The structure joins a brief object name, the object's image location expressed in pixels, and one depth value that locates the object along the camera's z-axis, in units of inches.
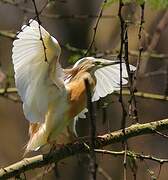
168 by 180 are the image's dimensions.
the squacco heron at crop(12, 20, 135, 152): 259.9
